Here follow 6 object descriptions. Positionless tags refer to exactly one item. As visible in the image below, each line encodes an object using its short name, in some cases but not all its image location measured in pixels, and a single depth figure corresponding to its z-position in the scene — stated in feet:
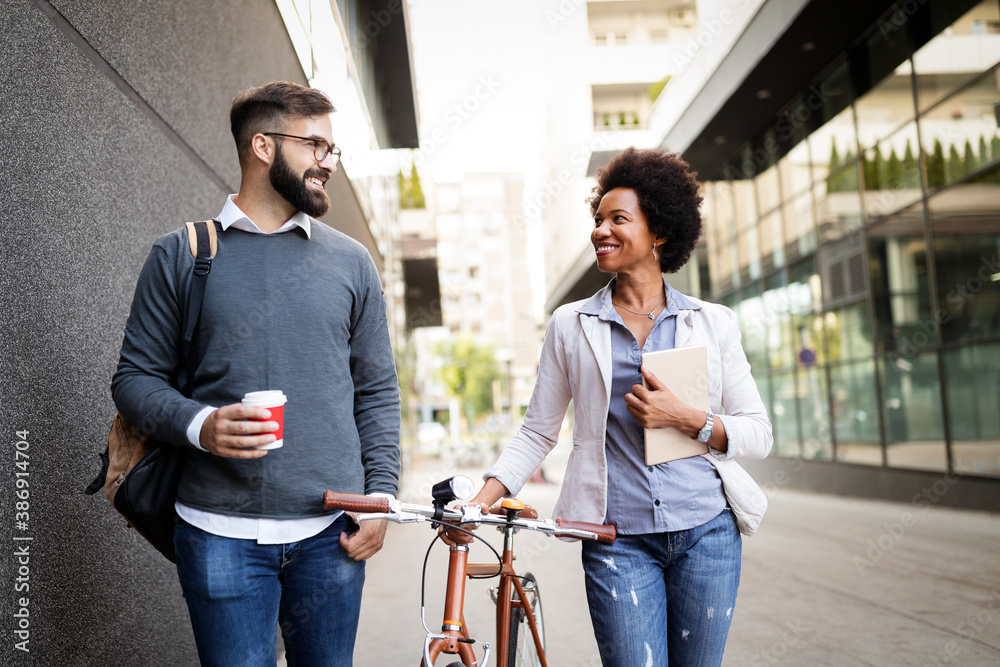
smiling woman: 7.75
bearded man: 6.45
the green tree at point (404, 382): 63.36
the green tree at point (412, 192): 82.74
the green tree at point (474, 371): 201.67
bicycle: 6.51
